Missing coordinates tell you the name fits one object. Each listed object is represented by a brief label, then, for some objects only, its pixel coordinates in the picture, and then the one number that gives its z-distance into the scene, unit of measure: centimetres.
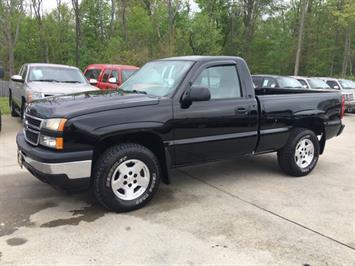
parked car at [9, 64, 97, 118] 938
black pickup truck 426
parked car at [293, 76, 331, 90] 1654
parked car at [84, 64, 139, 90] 1337
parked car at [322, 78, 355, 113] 1650
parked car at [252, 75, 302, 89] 1480
